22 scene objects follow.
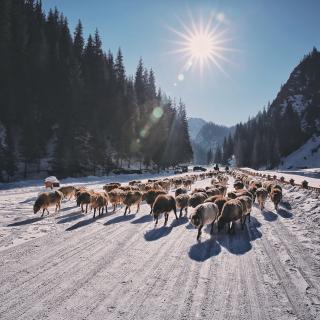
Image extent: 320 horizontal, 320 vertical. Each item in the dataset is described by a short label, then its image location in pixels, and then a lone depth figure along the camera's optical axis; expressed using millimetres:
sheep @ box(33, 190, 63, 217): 15281
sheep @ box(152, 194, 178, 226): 14052
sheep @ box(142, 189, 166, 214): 17406
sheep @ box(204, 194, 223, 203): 14648
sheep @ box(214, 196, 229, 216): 14055
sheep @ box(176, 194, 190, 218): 15938
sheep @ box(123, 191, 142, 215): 16188
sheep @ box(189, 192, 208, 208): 16094
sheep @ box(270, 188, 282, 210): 18391
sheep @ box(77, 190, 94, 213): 16109
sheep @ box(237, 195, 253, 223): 13624
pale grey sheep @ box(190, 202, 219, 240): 11836
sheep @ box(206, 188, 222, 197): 19438
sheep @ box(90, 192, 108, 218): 15519
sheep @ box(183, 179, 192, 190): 35719
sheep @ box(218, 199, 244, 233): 12375
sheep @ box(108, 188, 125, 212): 17078
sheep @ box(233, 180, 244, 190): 28578
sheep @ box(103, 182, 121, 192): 22673
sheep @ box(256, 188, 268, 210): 18656
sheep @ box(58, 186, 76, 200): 20773
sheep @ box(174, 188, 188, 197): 20094
